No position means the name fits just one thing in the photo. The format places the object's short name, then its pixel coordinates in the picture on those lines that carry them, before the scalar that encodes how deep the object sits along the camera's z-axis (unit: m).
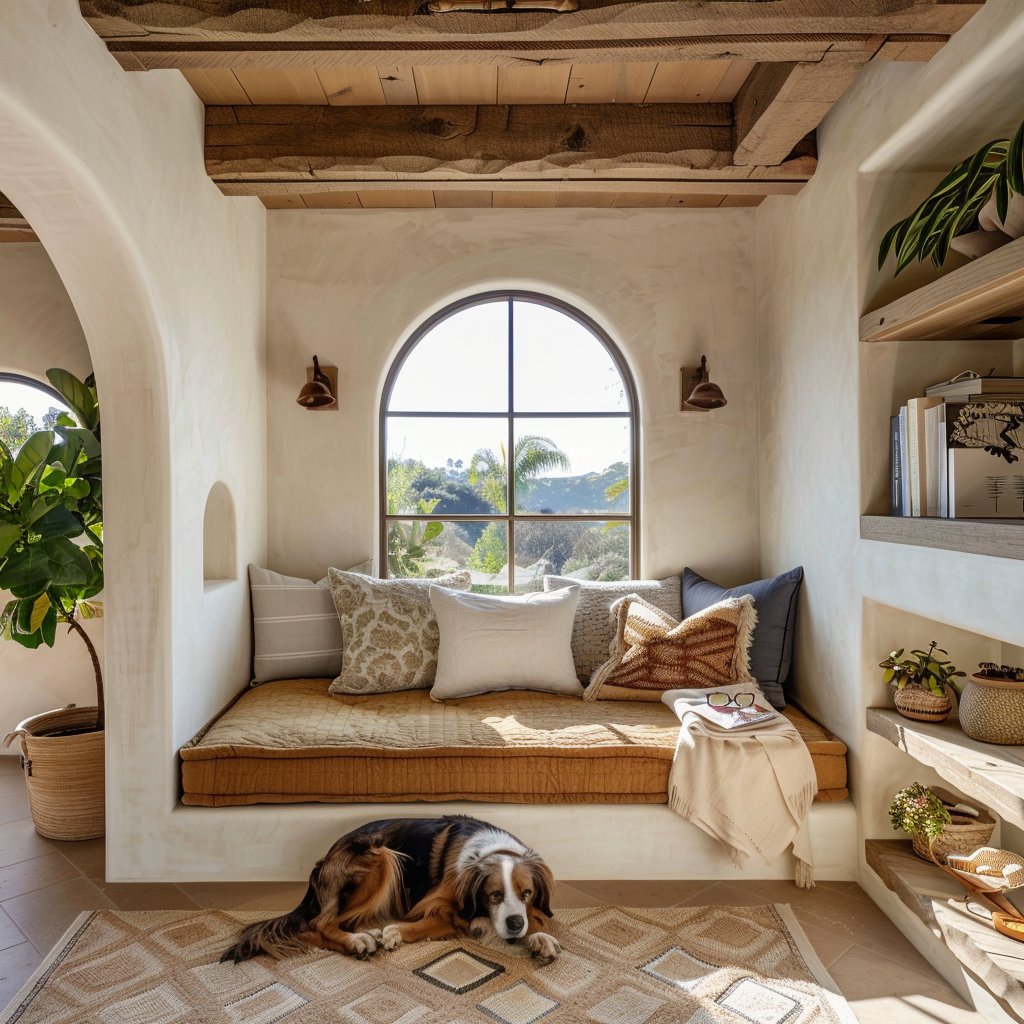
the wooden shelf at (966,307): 1.79
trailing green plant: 1.73
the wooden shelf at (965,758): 1.84
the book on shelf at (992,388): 2.16
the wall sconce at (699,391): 3.43
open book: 2.58
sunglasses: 2.74
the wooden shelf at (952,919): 1.79
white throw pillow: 3.11
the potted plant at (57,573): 2.64
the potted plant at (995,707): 2.11
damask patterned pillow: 3.16
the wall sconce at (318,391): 3.46
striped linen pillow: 3.34
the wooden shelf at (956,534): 1.74
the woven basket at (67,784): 2.87
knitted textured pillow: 3.30
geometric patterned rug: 1.94
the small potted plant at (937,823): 2.23
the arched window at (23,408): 3.87
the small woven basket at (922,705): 2.30
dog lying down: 2.20
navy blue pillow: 3.04
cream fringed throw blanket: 2.50
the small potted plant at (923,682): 2.31
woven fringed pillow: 2.97
